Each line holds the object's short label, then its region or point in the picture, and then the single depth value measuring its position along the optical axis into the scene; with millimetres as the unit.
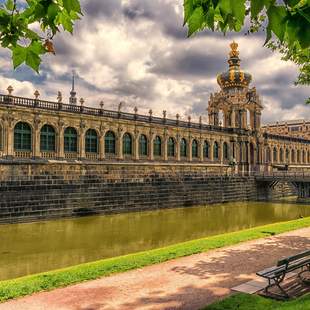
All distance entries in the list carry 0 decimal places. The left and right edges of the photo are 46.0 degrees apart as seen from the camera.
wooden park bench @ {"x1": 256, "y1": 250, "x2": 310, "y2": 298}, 9141
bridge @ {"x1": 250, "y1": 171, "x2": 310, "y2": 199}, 46312
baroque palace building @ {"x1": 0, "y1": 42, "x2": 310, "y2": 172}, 34719
